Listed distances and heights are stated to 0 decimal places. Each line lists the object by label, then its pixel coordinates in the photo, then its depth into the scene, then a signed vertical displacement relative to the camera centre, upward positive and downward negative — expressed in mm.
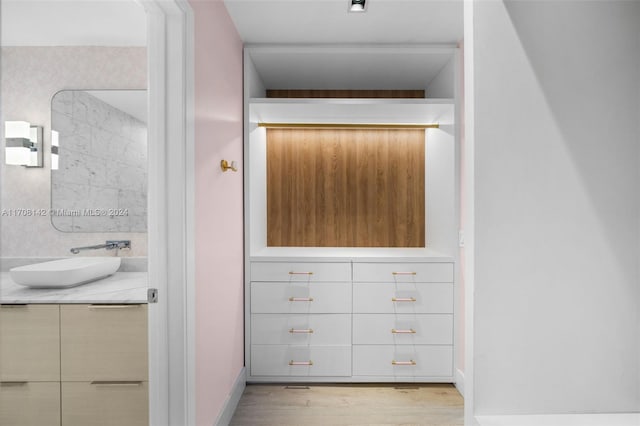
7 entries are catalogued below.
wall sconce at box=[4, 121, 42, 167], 2242 +420
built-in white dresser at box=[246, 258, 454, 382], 2662 -804
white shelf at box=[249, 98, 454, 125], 2609 +728
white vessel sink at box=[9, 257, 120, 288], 1797 -327
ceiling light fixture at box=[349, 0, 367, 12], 2064 +1159
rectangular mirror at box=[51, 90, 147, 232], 2434 +325
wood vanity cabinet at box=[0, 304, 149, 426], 1752 -748
